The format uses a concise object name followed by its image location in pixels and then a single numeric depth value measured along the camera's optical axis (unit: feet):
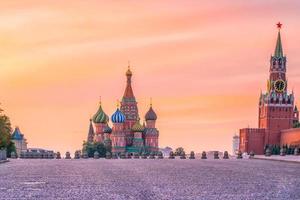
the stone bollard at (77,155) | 279.57
